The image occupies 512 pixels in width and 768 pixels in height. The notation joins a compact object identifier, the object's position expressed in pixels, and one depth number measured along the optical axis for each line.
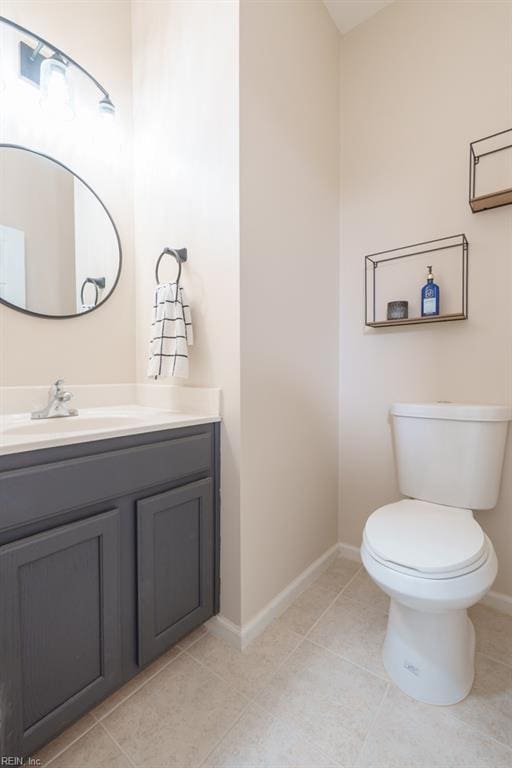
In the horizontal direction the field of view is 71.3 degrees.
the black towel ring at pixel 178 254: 1.41
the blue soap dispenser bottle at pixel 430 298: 1.55
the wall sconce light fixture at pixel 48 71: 1.32
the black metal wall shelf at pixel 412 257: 1.53
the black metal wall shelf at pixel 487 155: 1.38
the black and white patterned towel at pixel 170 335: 1.34
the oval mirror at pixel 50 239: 1.30
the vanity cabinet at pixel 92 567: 0.81
